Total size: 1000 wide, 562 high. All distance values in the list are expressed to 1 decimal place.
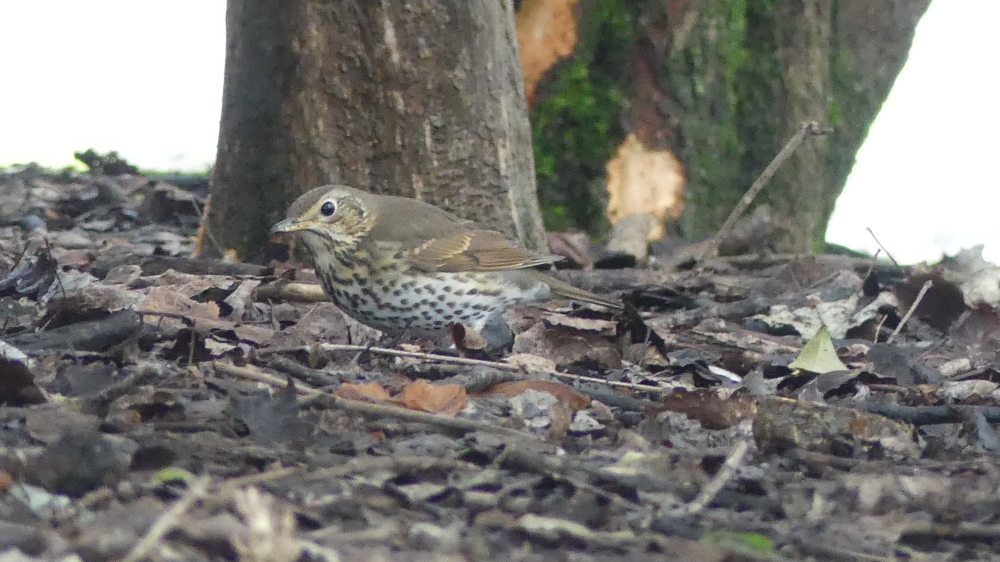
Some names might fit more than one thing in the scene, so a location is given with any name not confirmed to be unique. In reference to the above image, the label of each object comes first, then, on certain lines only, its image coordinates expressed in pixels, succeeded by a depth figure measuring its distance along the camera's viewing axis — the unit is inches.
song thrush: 378.3
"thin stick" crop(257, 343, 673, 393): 304.3
